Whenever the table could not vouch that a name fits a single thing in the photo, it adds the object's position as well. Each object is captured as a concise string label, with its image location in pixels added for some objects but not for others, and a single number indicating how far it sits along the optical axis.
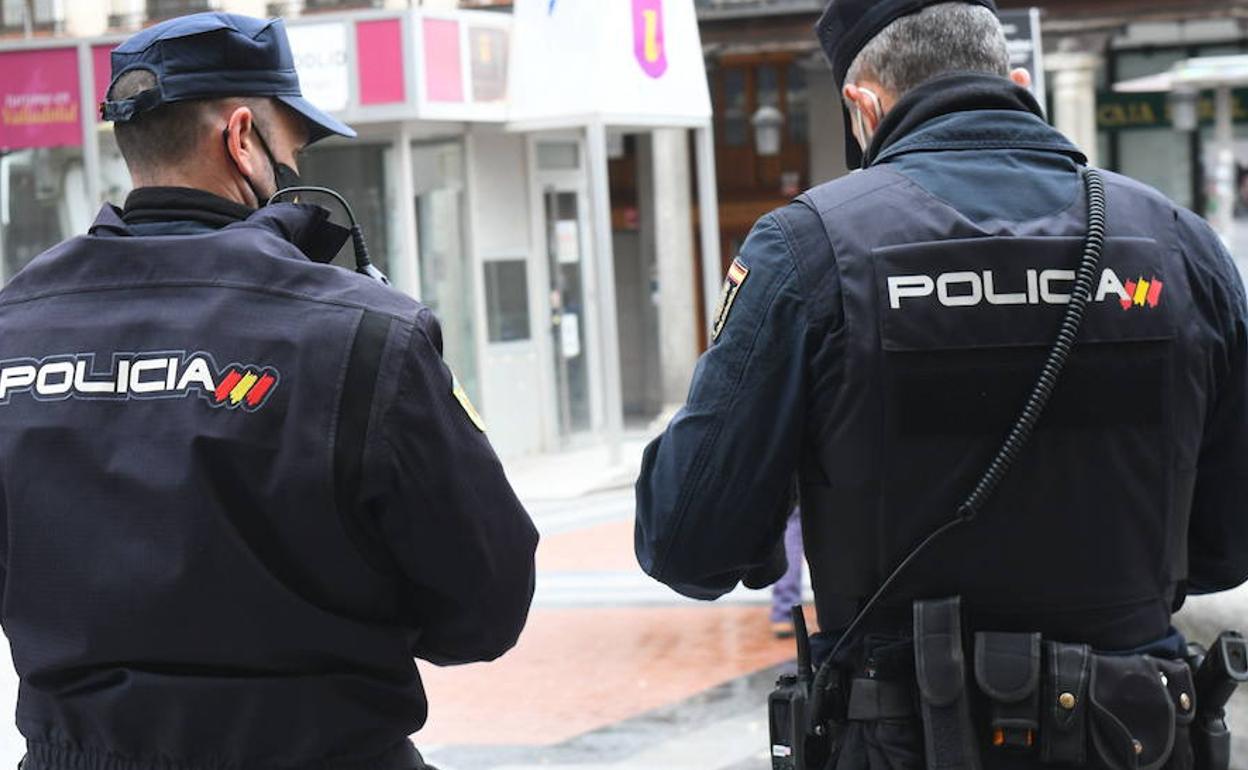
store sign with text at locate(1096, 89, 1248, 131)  25.03
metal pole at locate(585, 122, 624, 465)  16.33
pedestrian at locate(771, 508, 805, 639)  8.74
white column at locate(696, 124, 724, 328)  17.39
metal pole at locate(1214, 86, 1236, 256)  15.84
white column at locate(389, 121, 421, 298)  16.67
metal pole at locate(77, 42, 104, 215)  15.62
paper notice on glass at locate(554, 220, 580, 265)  18.64
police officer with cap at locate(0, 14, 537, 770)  2.48
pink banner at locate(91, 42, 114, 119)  16.20
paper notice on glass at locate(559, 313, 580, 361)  18.53
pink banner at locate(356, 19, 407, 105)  16.14
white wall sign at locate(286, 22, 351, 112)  16.19
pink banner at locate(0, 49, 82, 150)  16.45
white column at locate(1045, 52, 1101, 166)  22.95
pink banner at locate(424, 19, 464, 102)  16.28
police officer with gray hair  2.68
